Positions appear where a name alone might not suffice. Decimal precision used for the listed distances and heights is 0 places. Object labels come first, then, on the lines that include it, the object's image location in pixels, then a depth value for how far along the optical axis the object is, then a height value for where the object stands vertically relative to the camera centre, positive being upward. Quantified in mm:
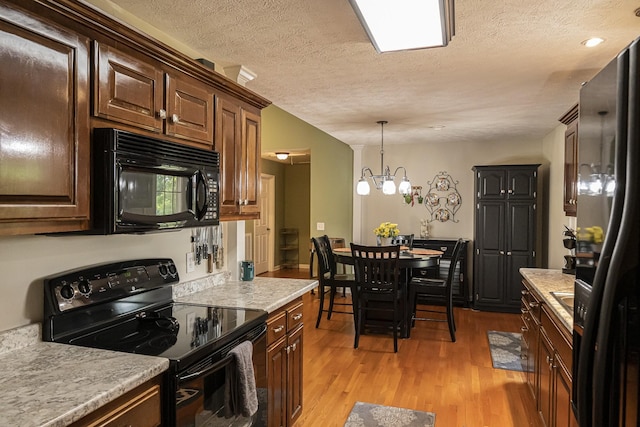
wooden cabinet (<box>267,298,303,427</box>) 2240 -884
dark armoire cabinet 5484 -282
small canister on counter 2951 -444
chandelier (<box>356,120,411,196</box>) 4773 +266
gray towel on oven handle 1783 -762
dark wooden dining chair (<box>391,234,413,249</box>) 5447 -423
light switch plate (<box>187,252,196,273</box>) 2598 -346
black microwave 1593 +95
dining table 4238 -538
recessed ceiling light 2386 +966
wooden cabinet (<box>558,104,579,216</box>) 2996 +355
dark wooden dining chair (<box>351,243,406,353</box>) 4059 -719
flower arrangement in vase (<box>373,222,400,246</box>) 4828 -265
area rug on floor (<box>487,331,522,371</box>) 3740 -1362
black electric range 1571 -528
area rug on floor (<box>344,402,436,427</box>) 2748 -1391
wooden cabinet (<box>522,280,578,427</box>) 1891 -819
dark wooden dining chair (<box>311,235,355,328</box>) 4742 -753
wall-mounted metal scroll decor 6305 +167
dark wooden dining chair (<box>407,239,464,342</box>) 4352 -840
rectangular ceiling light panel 1841 +892
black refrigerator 753 -107
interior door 8695 -465
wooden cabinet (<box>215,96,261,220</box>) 2420 +300
